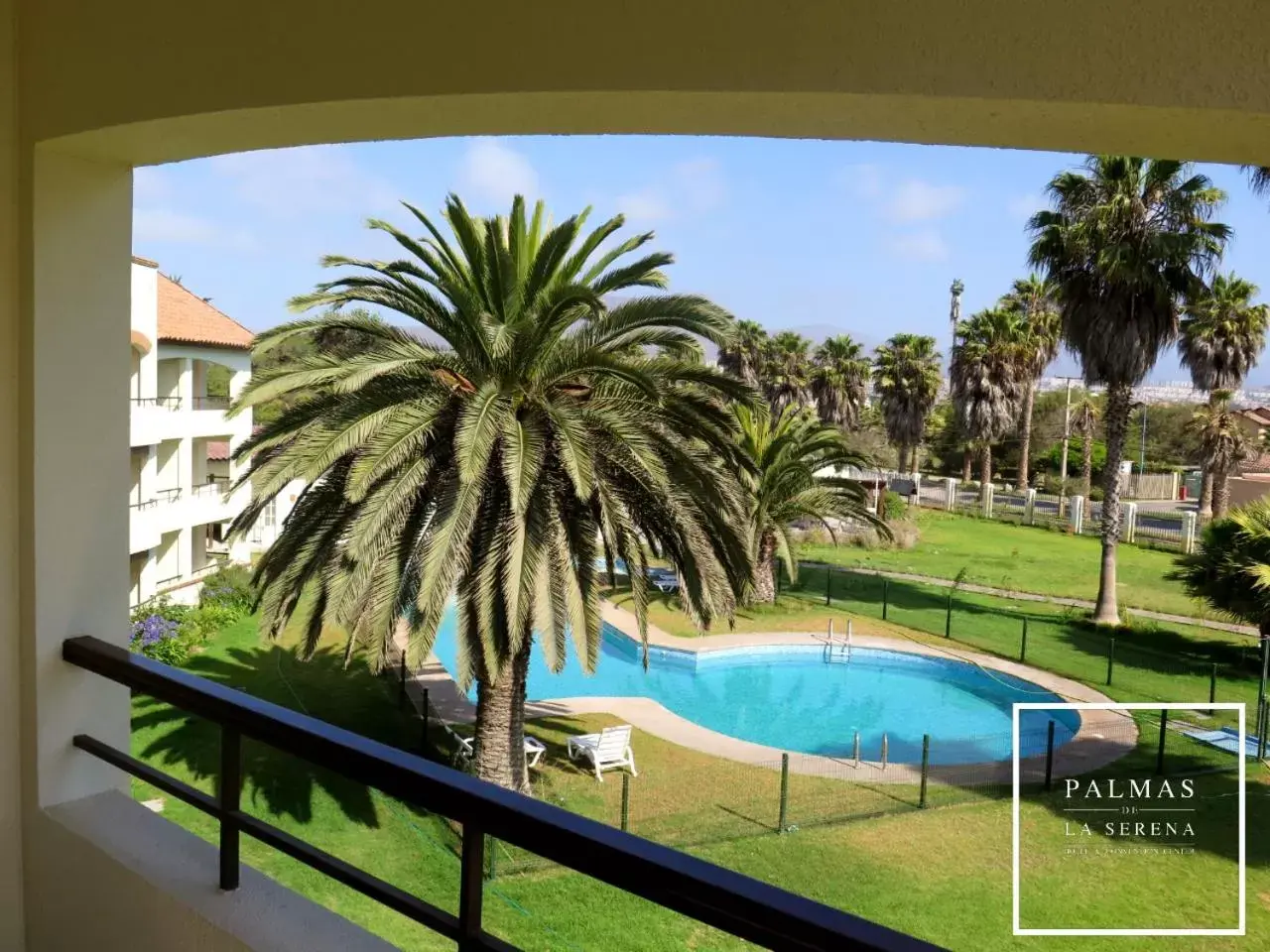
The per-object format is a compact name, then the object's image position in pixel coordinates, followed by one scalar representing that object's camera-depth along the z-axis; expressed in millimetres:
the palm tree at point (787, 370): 39188
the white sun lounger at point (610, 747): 11172
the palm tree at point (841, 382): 39562
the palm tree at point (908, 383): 36250
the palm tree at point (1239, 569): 14375
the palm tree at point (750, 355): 39625
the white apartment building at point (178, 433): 17062
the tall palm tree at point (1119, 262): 18500
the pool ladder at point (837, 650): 17750
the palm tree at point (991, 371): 34156
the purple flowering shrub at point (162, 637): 14562
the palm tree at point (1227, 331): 28438
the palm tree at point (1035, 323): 34438
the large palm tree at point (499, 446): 8086
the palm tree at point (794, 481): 18016
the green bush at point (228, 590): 17828
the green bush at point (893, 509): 30234
